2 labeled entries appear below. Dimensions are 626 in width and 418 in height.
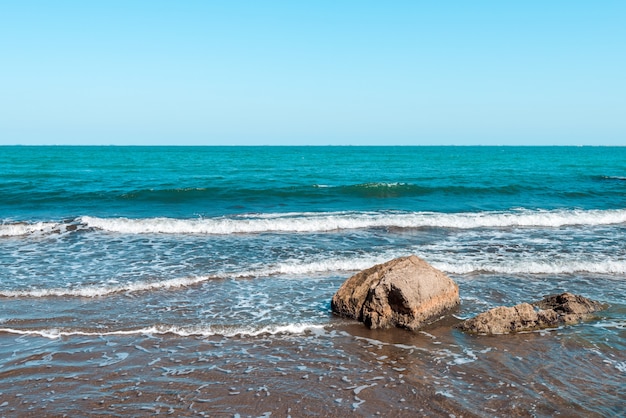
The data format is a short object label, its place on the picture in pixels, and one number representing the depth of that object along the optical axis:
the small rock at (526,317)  7.49
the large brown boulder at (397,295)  7.63
